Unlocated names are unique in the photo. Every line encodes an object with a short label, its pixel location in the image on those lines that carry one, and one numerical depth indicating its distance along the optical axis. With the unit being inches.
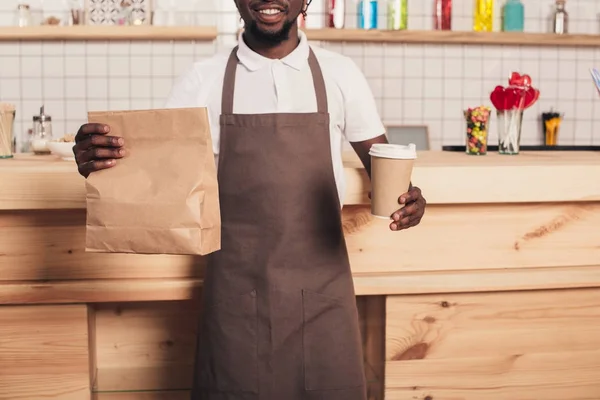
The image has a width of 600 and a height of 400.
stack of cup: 76.4
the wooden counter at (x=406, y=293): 65.2
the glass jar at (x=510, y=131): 83.0
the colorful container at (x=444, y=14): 143.6
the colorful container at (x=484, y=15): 144.3
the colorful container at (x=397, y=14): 140.3
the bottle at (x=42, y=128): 88.8
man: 57.2
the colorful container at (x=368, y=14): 139.6
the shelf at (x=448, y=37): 136.5
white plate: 74.5
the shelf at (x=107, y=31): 131.2
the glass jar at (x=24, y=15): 134.6
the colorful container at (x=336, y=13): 138.4
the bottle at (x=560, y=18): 146.6
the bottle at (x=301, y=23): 138.3
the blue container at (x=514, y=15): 144.3
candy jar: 82.1
